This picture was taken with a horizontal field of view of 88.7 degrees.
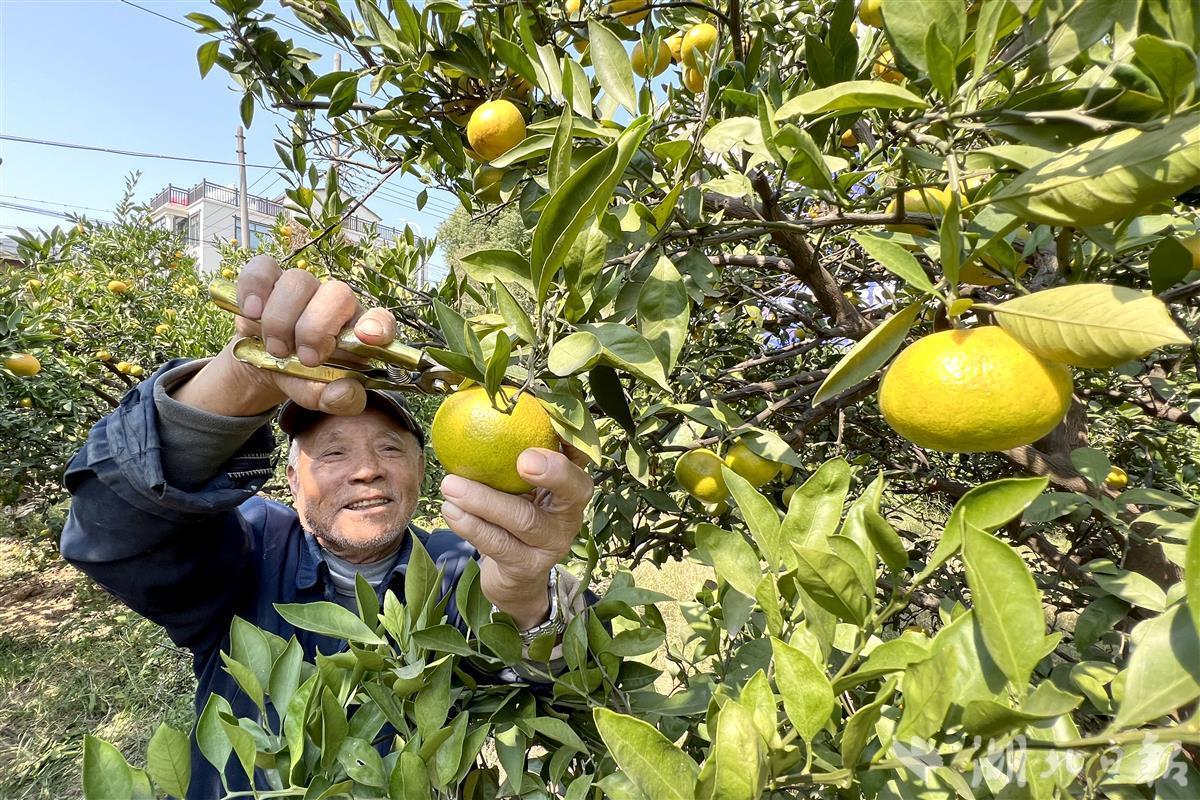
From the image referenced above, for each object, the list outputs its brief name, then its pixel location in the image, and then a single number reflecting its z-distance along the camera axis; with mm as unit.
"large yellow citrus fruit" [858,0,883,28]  1021
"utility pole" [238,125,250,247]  12344
